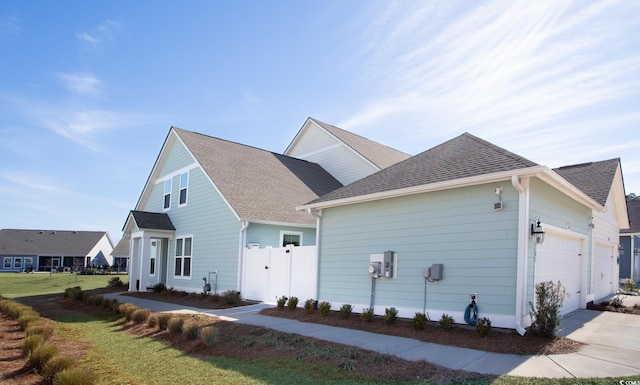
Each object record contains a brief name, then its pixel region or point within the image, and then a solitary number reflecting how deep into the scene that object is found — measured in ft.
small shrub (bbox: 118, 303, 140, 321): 36.32
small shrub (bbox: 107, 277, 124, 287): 69.51
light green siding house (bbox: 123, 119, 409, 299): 50.90
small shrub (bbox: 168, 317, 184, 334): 29.43
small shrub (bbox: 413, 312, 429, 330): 28.17
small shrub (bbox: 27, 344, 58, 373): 21.67
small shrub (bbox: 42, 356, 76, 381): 19.97
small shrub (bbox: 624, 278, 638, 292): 61.77
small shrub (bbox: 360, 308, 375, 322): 31.94
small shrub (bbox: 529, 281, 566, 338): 24.34
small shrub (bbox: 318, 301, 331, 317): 35.50
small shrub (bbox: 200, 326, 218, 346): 25.30
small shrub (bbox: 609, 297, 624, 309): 40.87
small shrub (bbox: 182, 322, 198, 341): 27.43
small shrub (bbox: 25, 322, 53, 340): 27.64
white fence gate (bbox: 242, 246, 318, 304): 41.16
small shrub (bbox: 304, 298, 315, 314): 37.27
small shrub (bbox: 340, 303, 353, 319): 34.04
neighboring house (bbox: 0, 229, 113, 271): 172.14
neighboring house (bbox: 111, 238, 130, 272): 171.32
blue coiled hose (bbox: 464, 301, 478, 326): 26.84
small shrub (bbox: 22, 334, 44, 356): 24.11
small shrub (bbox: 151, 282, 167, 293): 60.19
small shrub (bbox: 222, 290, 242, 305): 44.73
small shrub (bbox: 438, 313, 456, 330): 27.30
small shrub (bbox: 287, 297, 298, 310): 39.40
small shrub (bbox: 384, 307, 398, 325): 30.63
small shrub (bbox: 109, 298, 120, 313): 41.17
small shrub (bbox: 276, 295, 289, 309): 40.78
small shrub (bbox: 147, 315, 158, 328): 32.55
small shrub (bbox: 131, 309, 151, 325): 34.55
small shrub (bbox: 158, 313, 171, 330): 31.27
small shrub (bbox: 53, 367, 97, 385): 17.65
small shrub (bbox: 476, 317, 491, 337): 25.25
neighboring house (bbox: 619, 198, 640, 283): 76.43
